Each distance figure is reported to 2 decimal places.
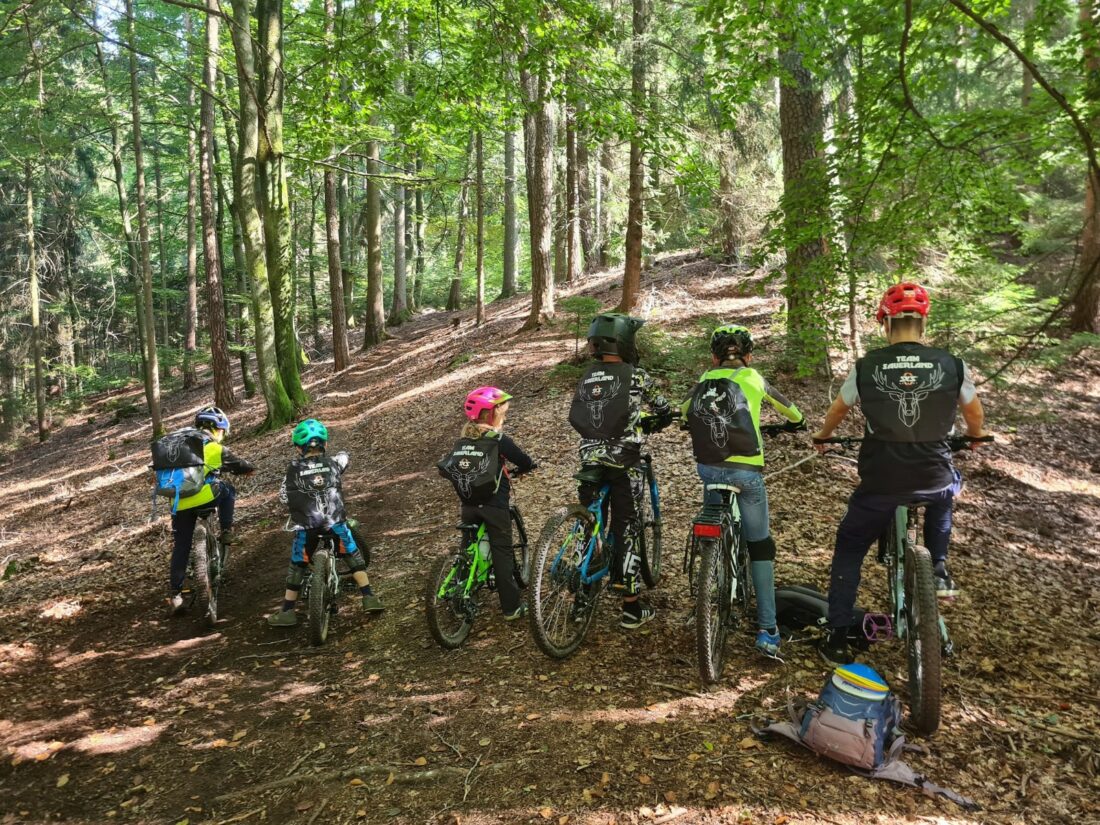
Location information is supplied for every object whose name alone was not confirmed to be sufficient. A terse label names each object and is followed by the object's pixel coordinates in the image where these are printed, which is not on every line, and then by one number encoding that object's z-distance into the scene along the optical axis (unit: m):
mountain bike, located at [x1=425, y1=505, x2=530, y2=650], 4.97
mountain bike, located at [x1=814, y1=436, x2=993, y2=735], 3.57
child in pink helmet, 5.05
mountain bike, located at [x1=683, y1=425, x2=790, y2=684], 4.00
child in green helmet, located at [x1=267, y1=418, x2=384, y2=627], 5.94
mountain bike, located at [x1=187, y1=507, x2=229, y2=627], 6.67
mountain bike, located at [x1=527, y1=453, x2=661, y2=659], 4.41
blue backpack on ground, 3.26
